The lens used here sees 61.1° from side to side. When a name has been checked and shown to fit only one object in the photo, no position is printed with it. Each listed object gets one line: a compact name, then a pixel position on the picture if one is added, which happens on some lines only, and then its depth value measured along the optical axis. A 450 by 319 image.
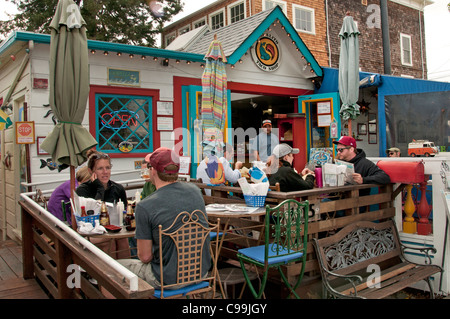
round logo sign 9.12
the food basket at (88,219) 3.41
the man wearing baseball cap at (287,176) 4.63
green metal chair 3.58
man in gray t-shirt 2.81
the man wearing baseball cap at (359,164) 5.09
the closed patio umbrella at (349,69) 8.11
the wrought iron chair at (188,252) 2.84
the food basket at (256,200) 4.20
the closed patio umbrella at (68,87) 3.72
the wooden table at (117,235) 3.32
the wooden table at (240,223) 3.83
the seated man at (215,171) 5.16
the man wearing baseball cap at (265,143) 9.12
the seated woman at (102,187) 4.20
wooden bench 4.07
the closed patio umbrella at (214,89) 6.44
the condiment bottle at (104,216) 3.63
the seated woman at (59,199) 4.43
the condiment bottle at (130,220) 3.53
